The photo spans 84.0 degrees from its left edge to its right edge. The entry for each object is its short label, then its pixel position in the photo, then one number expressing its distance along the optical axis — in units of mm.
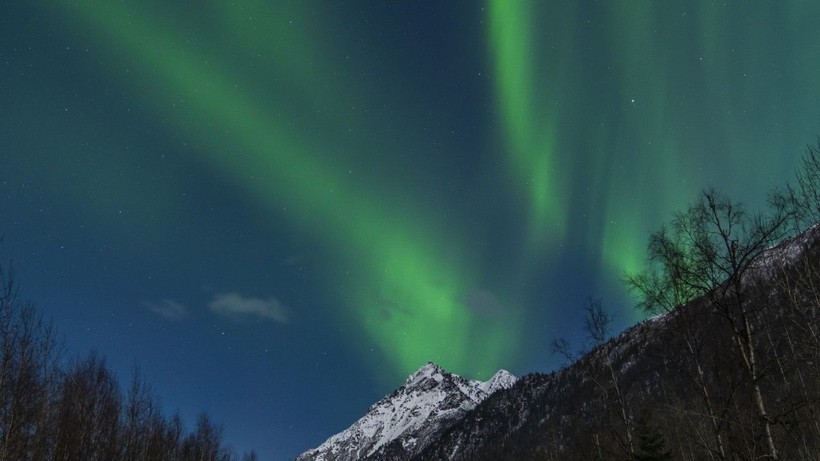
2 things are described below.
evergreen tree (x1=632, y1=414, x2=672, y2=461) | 33188
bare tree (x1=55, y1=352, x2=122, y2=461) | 33031
